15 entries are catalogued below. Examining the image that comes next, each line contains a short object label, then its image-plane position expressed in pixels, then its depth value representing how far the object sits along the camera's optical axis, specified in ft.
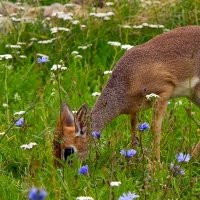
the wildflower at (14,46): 46.55
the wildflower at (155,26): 50.38
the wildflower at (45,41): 47.99
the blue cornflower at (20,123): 31.35
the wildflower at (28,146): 28.73
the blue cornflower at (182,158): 24.54
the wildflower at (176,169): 23.46
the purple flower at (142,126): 25.58
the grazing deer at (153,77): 34.14
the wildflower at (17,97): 40.95
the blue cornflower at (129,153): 25.84
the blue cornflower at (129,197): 20.30
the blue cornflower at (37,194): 14.26
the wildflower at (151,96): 28.61
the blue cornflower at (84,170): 23.59
